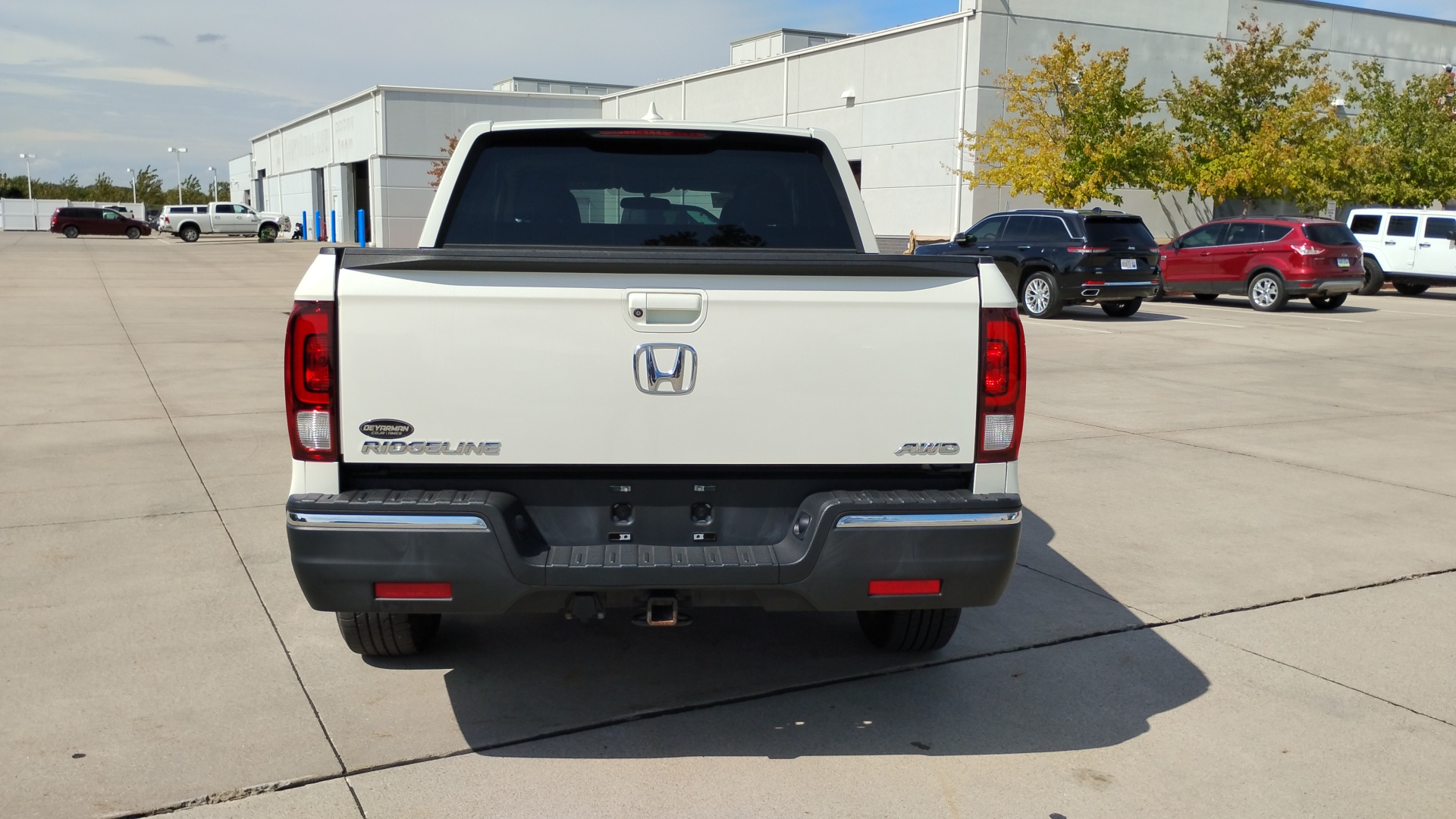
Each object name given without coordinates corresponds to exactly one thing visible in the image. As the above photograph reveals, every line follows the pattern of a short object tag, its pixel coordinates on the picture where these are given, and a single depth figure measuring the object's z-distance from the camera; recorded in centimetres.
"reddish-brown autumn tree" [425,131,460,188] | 5048
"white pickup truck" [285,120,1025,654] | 355
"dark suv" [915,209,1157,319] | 2023
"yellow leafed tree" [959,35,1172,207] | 2934
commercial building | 3189
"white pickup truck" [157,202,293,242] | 6003
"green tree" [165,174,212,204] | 11738
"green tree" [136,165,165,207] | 11325
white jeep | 2680
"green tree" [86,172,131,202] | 10606
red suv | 2259
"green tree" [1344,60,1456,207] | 3362
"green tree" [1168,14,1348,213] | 3022
